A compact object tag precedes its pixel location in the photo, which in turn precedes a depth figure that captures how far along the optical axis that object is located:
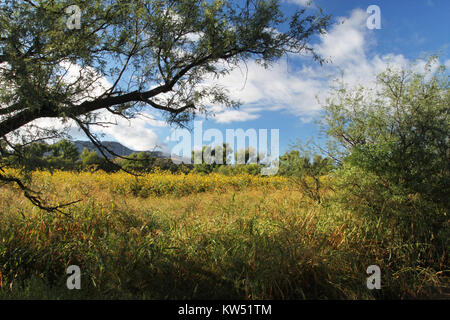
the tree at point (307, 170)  6.14
